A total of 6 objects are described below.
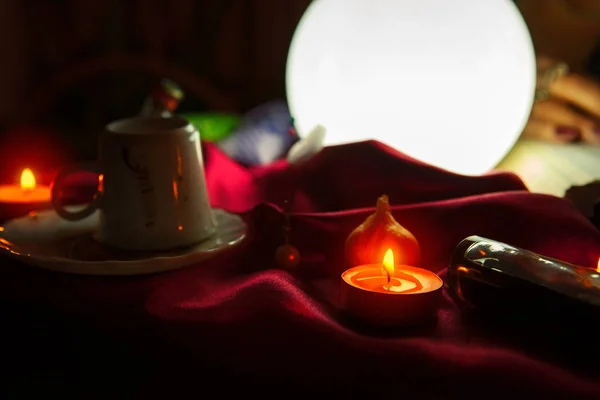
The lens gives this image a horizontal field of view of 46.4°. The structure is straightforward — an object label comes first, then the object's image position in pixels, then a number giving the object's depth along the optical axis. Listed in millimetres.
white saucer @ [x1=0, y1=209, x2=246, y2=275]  532
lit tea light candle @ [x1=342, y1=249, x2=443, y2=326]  450
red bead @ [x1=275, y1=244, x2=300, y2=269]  572
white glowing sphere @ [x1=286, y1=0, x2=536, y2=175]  628
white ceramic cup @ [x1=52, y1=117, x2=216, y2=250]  564
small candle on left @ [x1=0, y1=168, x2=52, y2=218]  681
